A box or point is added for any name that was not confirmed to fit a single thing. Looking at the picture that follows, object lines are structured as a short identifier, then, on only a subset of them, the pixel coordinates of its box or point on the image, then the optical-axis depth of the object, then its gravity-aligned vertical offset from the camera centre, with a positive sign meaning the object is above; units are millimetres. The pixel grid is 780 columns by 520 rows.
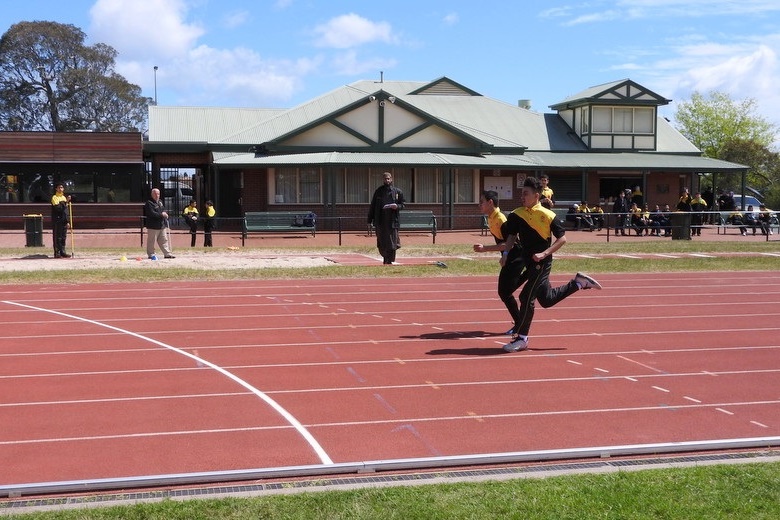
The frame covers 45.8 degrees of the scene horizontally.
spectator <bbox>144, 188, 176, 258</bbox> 22141 -284
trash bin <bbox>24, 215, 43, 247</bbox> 27234 -547
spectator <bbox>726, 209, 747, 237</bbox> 36238 -364
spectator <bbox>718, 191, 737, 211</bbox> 38906 +332
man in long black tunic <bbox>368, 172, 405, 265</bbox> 19703 +14
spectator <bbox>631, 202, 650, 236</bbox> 33312 -405
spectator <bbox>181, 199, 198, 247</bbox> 27906 -177
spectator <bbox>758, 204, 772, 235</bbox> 31656 -383
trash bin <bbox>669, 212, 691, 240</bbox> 30984 -511
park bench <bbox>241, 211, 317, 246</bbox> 33406 -410
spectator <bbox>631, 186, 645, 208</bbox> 39888 +570
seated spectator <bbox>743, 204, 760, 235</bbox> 33406 -354
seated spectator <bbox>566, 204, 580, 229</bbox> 37425 -354
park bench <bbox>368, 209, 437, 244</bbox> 35250 -395
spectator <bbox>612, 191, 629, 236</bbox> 37188 +207
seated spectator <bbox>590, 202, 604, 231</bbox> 36406 -307
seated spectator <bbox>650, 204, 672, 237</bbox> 33472 -442
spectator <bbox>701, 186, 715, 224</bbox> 45250 +607
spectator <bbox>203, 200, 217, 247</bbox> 28044 -301
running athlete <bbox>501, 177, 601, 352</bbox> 10000 -412
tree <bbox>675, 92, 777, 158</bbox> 71500 +6578
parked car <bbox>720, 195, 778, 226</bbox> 49516 +477
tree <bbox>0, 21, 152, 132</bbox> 69750 +10153
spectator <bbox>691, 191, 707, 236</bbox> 34666 -2
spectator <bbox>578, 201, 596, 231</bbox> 36106 -347
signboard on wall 40969 +1127
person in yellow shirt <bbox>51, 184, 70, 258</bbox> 22703 -259
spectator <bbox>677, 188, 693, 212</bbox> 33875 +256
